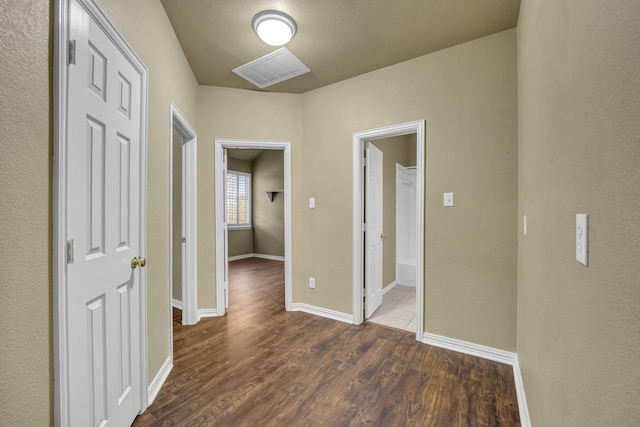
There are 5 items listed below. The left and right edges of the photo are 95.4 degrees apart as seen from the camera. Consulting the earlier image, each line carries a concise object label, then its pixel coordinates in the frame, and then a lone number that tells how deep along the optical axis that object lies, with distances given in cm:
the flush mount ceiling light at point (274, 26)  206
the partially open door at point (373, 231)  314
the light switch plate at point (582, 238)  69
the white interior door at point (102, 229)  110
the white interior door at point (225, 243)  328
